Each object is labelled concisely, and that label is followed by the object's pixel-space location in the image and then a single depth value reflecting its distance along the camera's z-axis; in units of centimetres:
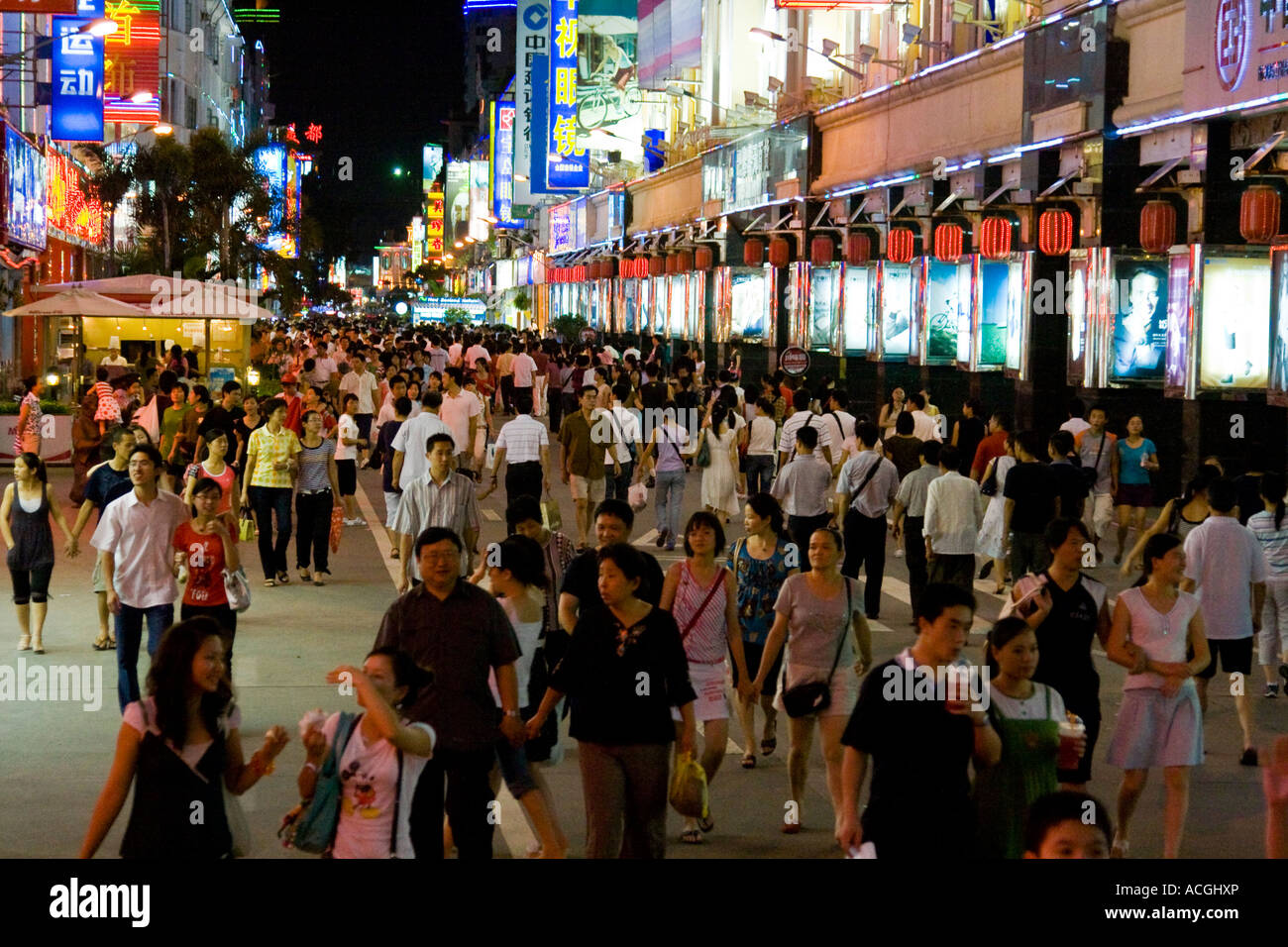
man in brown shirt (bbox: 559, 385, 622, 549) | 1638
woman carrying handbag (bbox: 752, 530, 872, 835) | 770
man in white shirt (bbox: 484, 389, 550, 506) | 1501
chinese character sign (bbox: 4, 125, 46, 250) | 3113
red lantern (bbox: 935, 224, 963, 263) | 2369
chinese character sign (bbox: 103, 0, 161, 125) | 3775
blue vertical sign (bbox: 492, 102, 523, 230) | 8344
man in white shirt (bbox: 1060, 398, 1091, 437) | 1656
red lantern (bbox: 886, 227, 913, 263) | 2595
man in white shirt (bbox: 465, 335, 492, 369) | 3388
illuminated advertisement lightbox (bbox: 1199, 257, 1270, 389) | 1689
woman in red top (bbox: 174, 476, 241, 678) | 918
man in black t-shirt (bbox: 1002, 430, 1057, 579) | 1149
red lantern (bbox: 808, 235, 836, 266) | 3033
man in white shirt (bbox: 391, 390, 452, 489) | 1402
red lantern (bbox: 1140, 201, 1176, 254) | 1727
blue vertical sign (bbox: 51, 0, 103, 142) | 3212
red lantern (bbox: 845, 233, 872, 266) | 2831
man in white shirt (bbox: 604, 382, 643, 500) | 1678
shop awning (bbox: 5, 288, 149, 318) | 2836
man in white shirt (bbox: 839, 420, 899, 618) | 1294
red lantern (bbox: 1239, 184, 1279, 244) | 1527
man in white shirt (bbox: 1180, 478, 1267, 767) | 919
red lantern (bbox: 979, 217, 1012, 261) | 2155
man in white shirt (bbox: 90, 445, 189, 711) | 927
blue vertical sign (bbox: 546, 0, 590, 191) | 5519
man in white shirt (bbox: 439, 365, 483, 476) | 1744
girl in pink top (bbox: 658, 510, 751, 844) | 762
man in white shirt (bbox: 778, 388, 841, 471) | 1526
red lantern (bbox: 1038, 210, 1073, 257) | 1975
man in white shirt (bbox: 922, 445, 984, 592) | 1183
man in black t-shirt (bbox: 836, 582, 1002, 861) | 515
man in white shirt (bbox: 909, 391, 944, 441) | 1700
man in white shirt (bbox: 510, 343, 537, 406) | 3091
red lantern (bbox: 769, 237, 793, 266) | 3284
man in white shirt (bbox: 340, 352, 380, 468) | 2380
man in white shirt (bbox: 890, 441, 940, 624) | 1262
